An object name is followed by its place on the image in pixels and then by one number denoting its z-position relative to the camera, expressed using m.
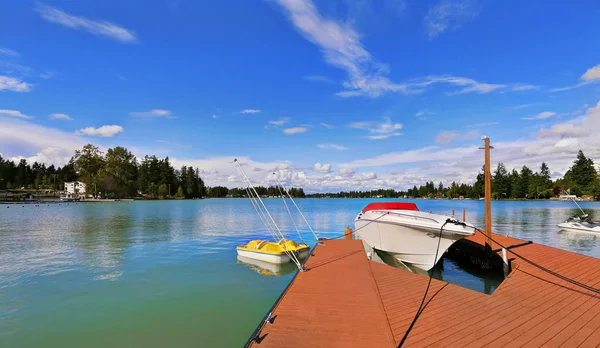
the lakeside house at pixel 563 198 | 106.36
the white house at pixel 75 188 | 105.88
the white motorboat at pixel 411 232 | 10.87
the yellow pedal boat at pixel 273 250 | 13.50
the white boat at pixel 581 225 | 24.73
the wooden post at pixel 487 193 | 13.34
